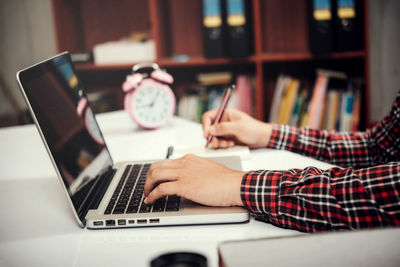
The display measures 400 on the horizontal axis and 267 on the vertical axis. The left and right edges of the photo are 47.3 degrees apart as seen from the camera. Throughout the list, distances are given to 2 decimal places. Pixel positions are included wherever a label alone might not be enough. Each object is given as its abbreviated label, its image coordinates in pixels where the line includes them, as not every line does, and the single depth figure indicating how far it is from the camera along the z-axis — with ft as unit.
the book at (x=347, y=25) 6.84
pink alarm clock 4.97
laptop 2.52
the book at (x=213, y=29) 7.12
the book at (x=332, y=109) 7.26
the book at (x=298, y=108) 7.43
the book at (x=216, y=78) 8.00
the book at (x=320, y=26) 6.84
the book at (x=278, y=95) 7.66
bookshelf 7.52
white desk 2.29
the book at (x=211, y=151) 3.76
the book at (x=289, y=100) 7.47
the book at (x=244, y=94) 7.85
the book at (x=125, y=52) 8.01
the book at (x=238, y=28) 7.12
